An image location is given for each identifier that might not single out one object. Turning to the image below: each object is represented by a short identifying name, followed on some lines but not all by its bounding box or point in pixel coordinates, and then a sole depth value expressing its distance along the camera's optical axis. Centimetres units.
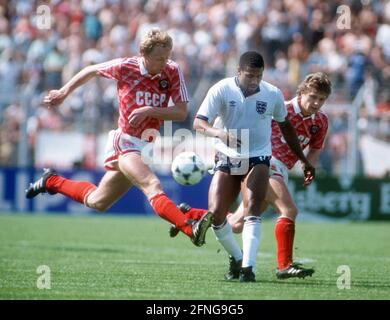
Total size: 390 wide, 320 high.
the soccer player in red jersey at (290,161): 1870
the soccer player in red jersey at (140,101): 1880
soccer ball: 2108
